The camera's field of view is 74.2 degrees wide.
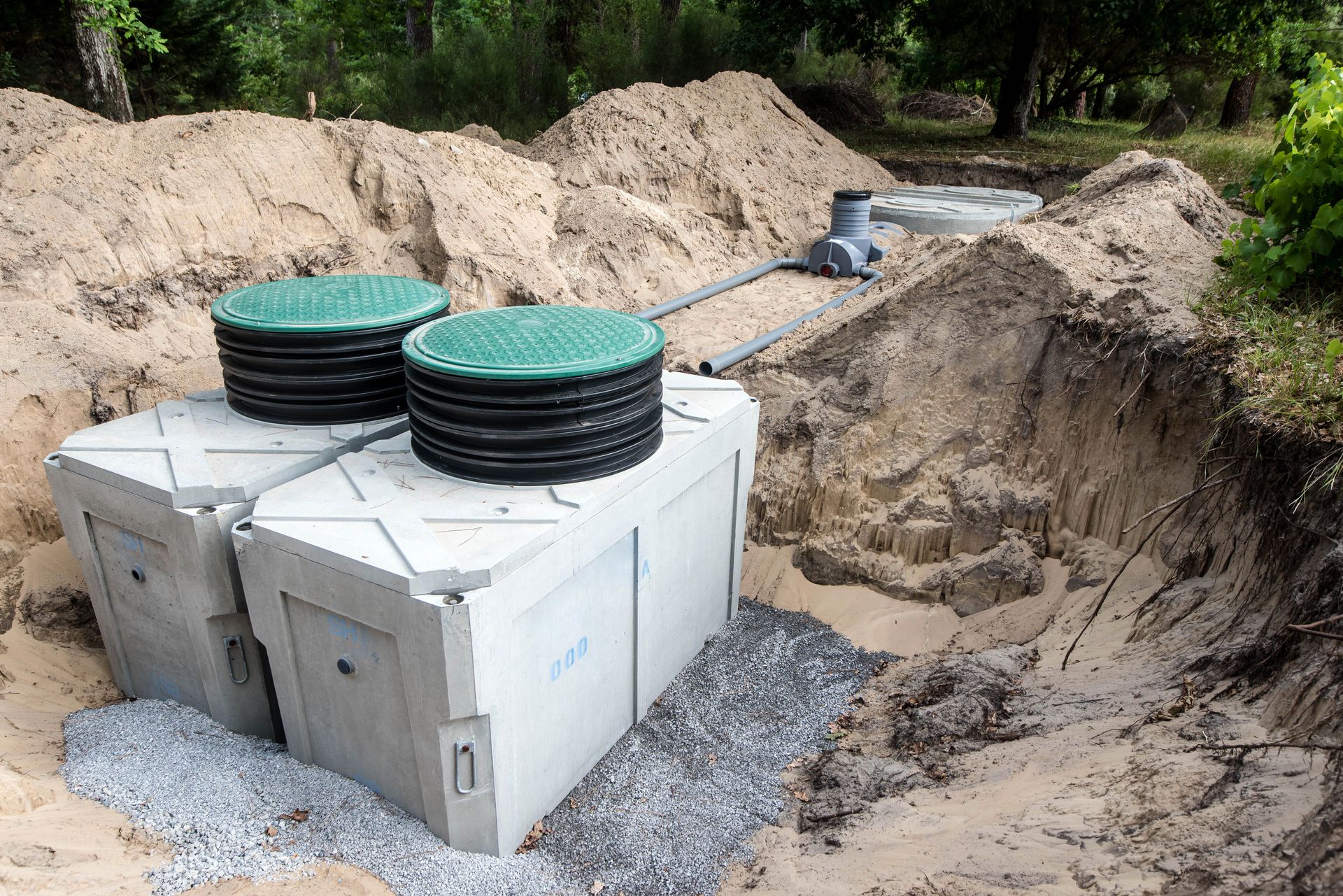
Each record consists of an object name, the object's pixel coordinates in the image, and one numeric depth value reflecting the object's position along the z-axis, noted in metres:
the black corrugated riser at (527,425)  3.78
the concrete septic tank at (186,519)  3.84
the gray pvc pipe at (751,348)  7.05
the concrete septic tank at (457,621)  3.31
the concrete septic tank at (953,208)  11.59
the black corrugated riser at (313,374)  4.29
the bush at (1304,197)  5.00
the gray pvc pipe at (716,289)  8.90
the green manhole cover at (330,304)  4.28
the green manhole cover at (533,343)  3.77
